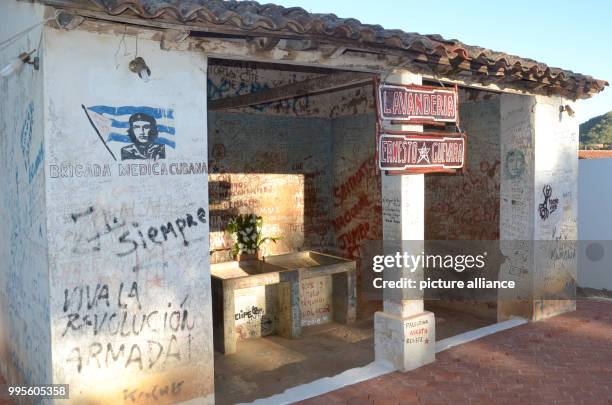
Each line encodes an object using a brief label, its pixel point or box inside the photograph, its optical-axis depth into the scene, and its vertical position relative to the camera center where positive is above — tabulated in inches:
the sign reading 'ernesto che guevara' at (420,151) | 250.2 +16.5
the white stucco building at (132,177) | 182.5 +4.7
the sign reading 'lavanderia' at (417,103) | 250.1 +39.1
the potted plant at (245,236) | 393.4 -34.6
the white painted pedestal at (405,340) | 261.6 -74.4
